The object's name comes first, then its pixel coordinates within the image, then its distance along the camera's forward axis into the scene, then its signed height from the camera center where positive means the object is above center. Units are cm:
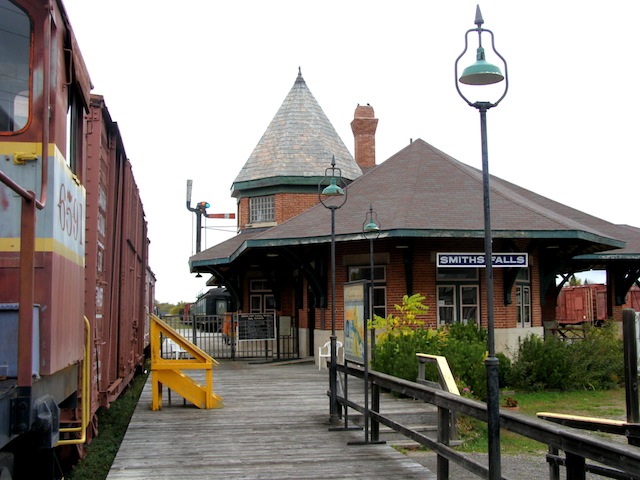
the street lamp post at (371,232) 1741 +154
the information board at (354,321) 965 -28
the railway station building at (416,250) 1961 +137
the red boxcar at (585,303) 3414 -29
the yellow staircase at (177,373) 1242 -115
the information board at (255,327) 2269 -77
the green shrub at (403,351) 1415 -100
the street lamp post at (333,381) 1096 -118
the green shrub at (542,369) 1731 -161
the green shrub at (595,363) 1762 -155
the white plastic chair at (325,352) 1917 -136
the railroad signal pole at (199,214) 3900 +448
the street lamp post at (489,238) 581 +45
